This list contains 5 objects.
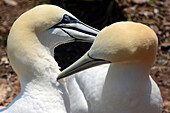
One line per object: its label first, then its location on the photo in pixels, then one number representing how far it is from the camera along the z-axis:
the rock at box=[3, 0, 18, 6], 6.26
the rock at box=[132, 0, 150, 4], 6.41
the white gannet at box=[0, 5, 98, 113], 3.16
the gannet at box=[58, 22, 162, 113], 2.88
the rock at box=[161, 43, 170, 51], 5.63
